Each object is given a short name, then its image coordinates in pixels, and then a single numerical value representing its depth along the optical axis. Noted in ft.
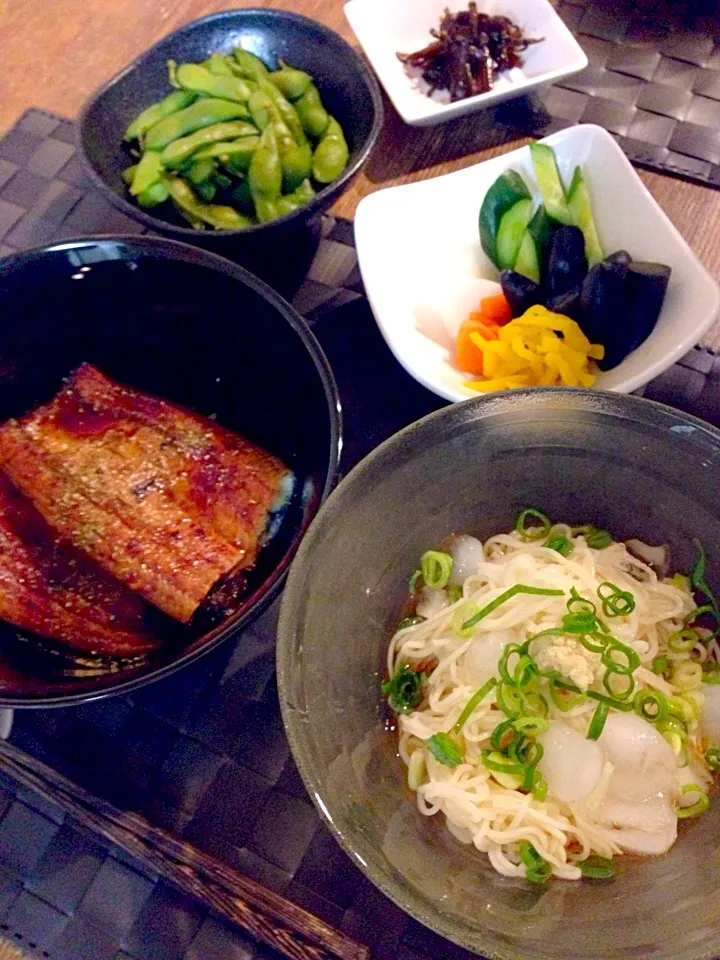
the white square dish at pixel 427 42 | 1.53
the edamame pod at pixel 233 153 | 1.42
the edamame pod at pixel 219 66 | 1.50
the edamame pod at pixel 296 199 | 1.40
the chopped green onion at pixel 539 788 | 1.00
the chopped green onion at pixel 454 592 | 1.11
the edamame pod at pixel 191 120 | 1.44
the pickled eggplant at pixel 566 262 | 1.35
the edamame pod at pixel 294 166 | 1.41
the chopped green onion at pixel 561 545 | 1.11
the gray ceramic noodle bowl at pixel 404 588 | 0.91
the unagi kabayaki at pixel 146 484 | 1.15
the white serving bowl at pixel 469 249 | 1.28
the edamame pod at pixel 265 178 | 1.39
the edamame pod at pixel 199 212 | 1.41
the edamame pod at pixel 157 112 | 1.48
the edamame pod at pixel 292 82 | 1.50
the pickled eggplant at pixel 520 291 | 1.34
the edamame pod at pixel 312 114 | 1.48
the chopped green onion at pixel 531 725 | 0.99
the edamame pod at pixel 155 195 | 1.42
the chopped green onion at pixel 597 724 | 0.99
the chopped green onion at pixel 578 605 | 1.05
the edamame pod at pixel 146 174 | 1.41
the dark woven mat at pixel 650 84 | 1.52
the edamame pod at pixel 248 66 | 1.51
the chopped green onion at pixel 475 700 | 1.02
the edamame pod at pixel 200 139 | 1.41
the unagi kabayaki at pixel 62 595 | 1.15
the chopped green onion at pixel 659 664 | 1.06
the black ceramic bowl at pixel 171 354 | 1.13
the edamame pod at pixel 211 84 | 1.47
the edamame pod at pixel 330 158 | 1.43
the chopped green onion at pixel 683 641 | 1.07
